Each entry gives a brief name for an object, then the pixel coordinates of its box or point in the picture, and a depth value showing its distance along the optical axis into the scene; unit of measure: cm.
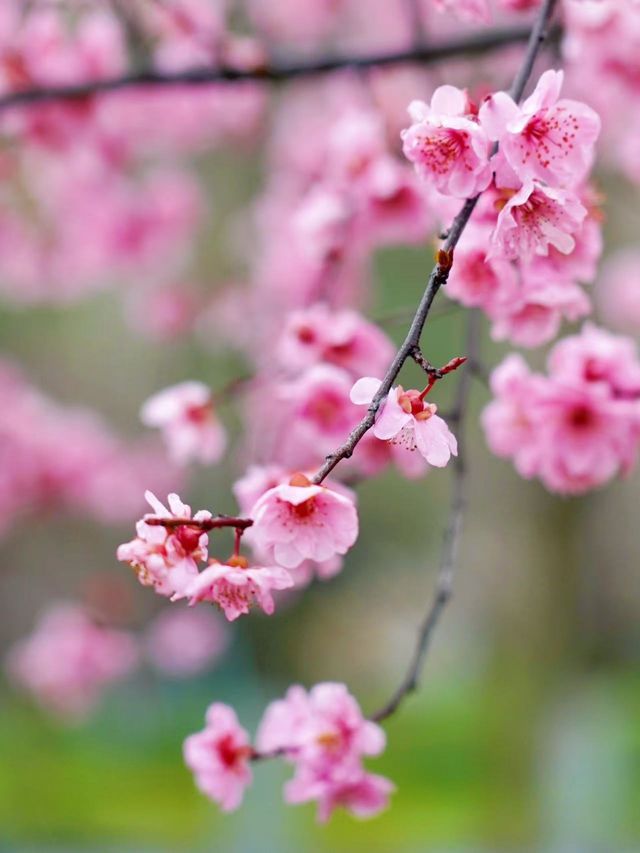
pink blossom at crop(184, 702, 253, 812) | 103
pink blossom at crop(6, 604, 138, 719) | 217
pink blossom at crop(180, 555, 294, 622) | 96
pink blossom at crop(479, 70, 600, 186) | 96
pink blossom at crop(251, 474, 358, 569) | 96
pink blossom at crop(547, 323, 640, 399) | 106
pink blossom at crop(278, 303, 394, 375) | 110
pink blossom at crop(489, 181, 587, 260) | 96
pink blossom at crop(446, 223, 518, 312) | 103
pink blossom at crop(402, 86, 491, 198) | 97
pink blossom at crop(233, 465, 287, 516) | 104
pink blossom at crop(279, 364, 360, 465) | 108
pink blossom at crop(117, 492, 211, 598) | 96
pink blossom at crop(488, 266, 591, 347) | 103
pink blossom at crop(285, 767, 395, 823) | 103
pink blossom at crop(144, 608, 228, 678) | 368
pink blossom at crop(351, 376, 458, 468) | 94
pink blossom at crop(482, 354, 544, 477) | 107
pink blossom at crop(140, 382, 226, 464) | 111
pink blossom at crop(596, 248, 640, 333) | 240
